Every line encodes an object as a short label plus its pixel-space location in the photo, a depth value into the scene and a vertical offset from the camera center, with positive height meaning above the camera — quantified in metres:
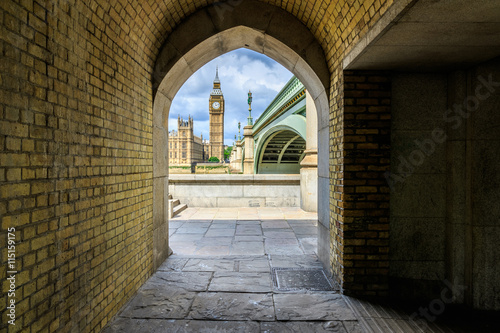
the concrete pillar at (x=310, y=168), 8.81 -0.05
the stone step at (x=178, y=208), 8.67 -1.35
